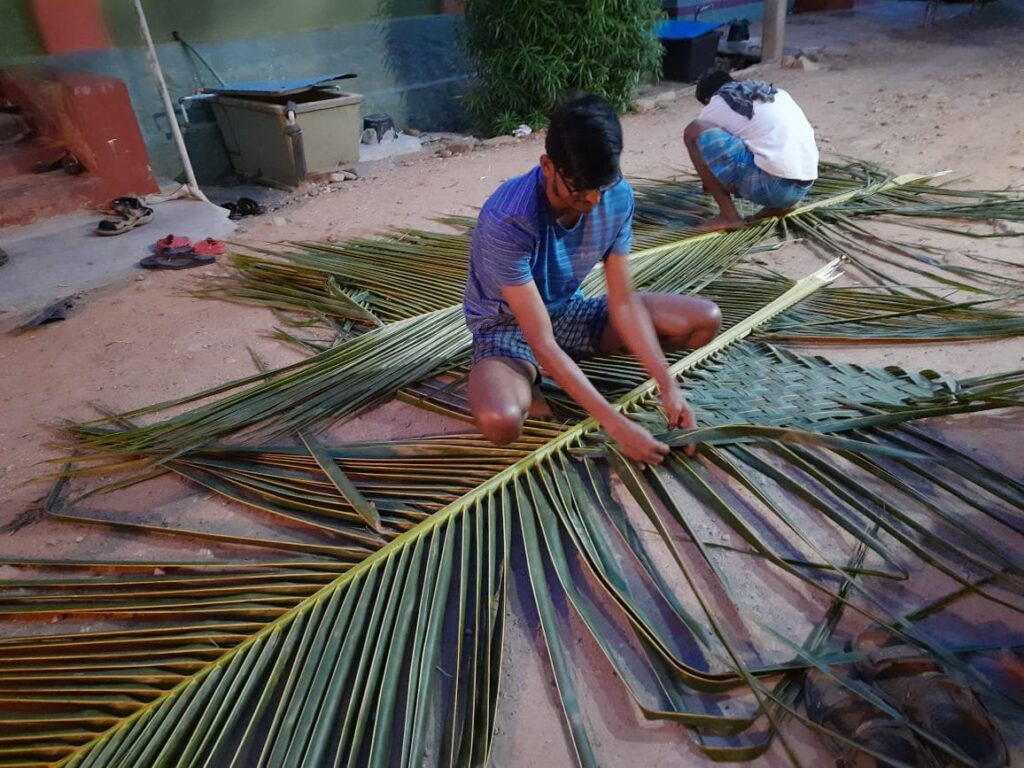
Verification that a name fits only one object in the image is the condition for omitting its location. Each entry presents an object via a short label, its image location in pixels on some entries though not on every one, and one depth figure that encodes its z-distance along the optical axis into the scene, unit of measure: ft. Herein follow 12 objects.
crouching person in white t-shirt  10.43
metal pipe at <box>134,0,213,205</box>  14.40
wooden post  23.72
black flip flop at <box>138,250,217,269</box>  11.69
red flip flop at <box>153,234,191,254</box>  11.90
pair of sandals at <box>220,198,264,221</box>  14.97
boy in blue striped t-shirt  4.96
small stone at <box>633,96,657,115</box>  21.61
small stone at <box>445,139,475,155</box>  19.19
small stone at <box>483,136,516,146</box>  19.34
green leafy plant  19.85
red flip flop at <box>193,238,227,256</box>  11.94
